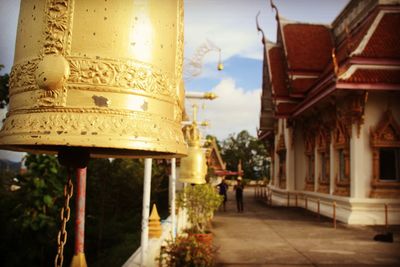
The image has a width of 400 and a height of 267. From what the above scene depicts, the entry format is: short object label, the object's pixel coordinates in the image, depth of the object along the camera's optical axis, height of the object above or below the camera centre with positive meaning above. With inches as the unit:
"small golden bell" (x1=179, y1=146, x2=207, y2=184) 276.5 +2.0
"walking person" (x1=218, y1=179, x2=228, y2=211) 650.2 -26.8
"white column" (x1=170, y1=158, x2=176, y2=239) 291.4 -29.3
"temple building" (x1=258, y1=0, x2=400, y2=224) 478.3 +87.2
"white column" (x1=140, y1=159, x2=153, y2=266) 180.4 -19.8
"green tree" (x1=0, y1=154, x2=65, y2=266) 466.6 -57.7
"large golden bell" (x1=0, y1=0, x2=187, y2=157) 50.9 +12.0
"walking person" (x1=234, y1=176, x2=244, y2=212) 655.4 -37.5
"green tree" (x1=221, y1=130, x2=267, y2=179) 2653.3 +118.0
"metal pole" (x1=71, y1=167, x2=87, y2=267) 63.6 -9.0
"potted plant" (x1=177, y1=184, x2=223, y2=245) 378.6 -31.2
